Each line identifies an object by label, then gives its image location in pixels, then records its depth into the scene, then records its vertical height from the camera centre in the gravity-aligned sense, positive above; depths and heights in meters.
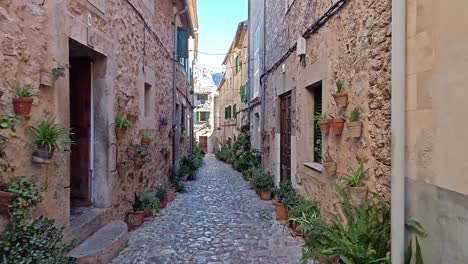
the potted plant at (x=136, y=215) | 5.48 -1.36
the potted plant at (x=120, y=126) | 4.98 +0.02
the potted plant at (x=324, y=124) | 4.23 +0.05
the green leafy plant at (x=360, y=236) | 2.86 -0.91
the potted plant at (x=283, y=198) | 6.18 -1.25
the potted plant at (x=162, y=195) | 7.16 -1.34
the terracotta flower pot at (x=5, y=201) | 2.59 -0.53
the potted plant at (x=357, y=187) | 3.29 -0.54
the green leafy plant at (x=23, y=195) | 2.69 -0.52
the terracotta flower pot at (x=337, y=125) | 3.93 +0.04
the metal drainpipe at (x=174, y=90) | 10.24 +1.07
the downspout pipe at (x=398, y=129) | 2.54 +0.00
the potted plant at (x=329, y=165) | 4.28 -0.43
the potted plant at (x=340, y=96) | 3.78 +0.34
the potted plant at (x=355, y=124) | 3.45 +0.04
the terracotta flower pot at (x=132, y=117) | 5.58 +0.16
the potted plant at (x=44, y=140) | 3.00 -0.10
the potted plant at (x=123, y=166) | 5.19 -0.57
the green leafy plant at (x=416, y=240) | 2.41 -0.77
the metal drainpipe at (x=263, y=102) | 10.37 +0.76
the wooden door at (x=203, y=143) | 33.41 -1.40
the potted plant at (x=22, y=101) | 2.79 +0.21
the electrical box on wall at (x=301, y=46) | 5.71 +1.30
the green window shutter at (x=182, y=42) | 11.34 +2.76
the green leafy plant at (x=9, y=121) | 2.63 +0.05
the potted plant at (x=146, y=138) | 6.34 -0.18
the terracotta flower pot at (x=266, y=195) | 8.24 -1.54
